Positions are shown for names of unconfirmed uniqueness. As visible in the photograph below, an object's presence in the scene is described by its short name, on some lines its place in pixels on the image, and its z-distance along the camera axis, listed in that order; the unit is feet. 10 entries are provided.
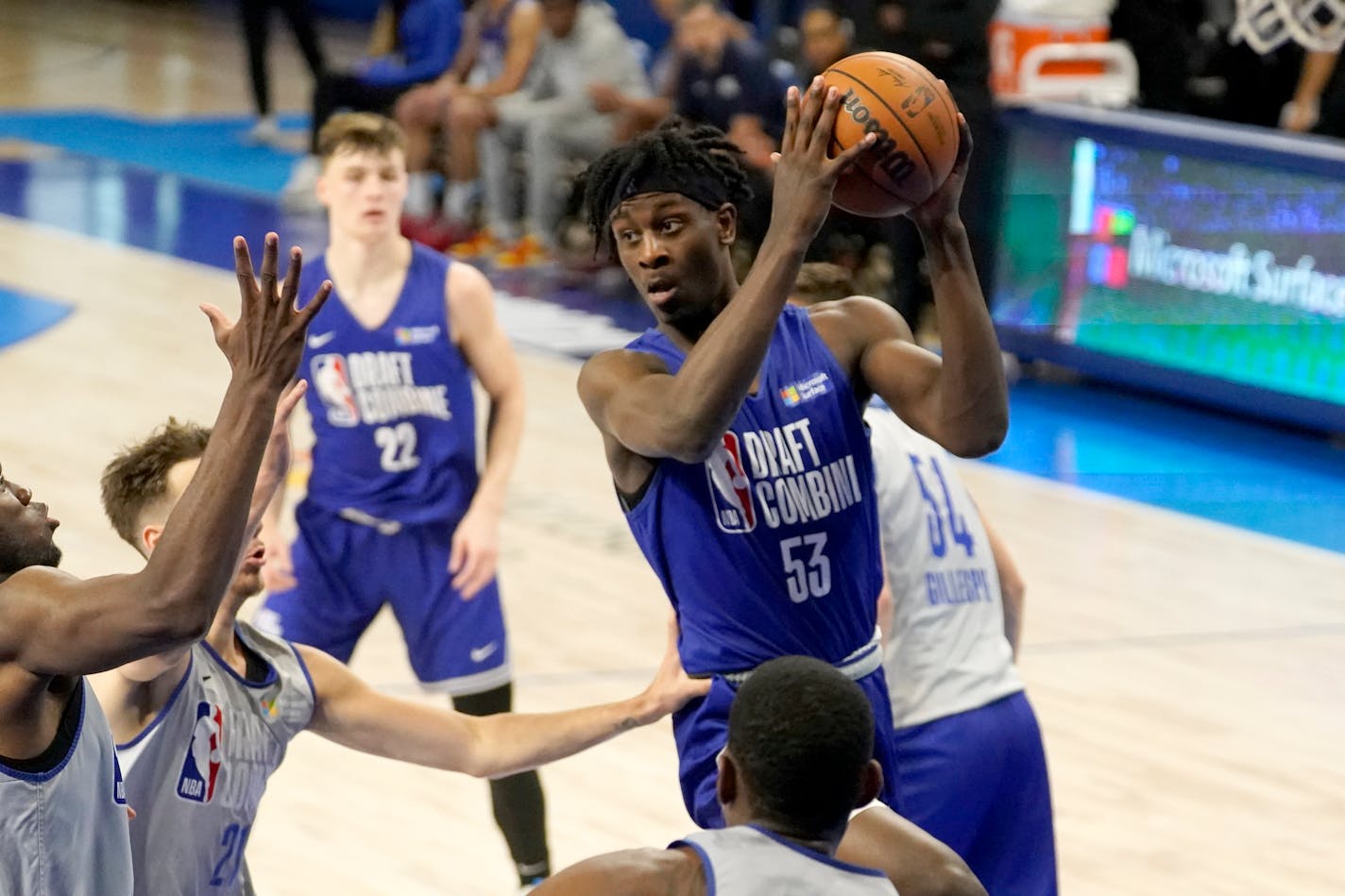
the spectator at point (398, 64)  95.45
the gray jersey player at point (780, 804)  16.88
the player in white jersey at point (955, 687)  26.32
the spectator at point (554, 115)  86.38
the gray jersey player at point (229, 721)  22.94
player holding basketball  22.57
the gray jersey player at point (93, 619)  16.97
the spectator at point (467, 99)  90.07
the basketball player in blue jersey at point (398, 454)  35.96
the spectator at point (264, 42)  118.42
